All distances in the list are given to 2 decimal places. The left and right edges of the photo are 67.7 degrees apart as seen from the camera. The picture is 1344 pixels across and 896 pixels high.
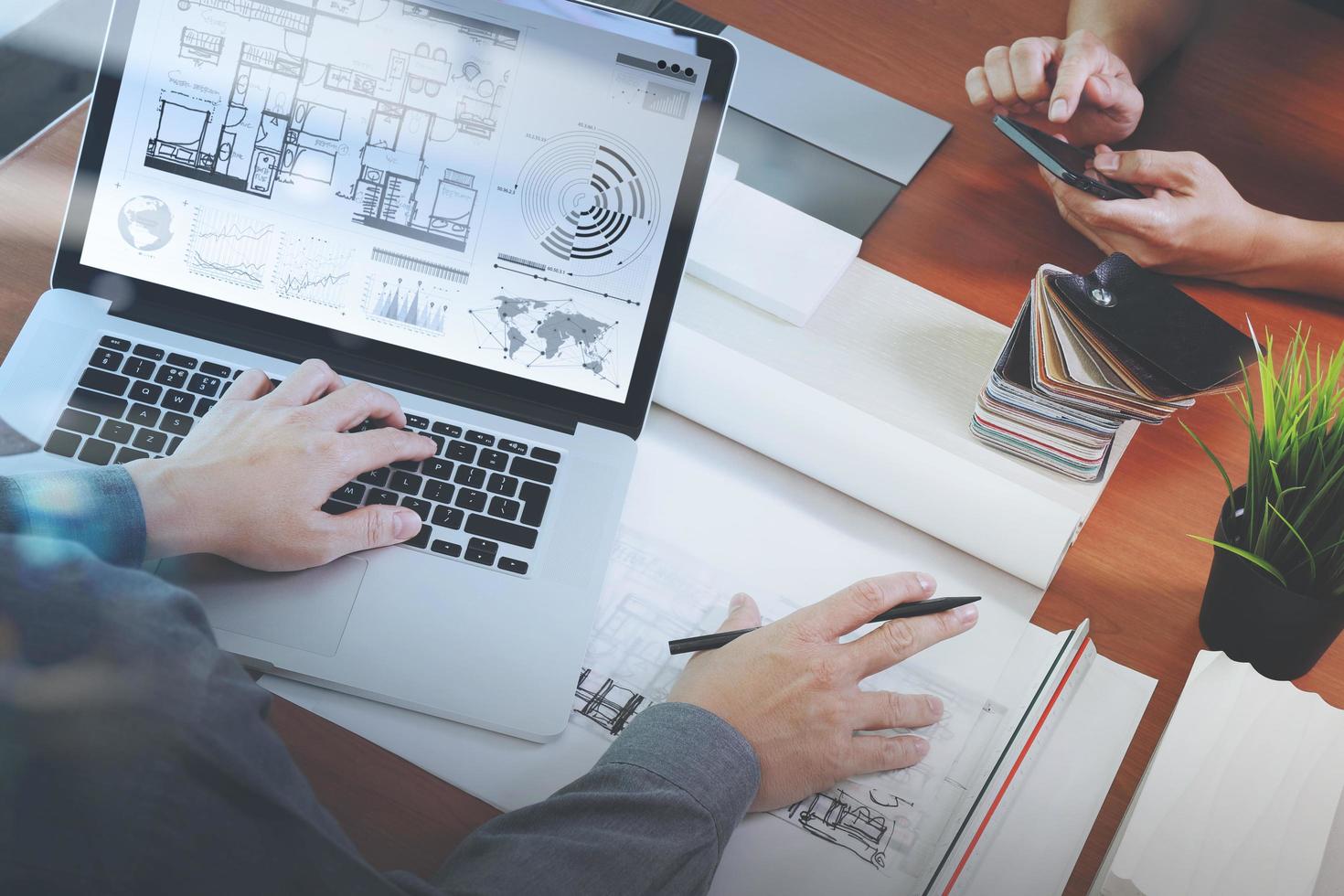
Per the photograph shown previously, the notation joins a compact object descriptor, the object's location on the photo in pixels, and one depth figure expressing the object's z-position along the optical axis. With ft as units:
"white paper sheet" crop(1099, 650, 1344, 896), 2.07
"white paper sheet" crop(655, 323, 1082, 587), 2.57
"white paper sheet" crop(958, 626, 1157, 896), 2.12
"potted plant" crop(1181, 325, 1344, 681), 2.25
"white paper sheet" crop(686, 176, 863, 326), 2.81
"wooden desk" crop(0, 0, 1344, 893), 2.18
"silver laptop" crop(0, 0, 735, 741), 2.57
